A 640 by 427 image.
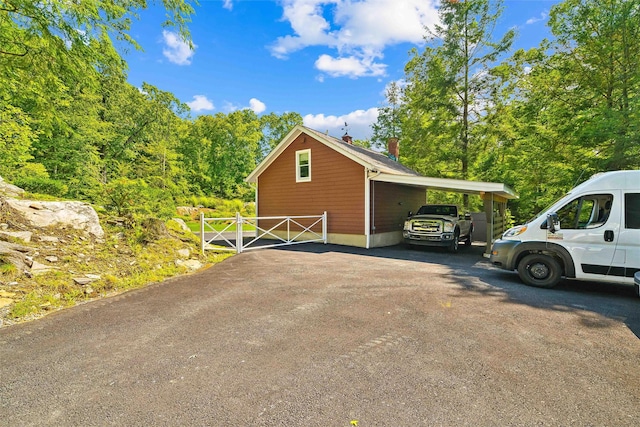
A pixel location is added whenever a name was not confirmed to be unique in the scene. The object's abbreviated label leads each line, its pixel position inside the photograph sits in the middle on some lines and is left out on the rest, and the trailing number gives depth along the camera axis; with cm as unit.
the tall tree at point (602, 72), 982
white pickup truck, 1035
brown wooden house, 1112
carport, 879
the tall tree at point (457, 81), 1661
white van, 515
